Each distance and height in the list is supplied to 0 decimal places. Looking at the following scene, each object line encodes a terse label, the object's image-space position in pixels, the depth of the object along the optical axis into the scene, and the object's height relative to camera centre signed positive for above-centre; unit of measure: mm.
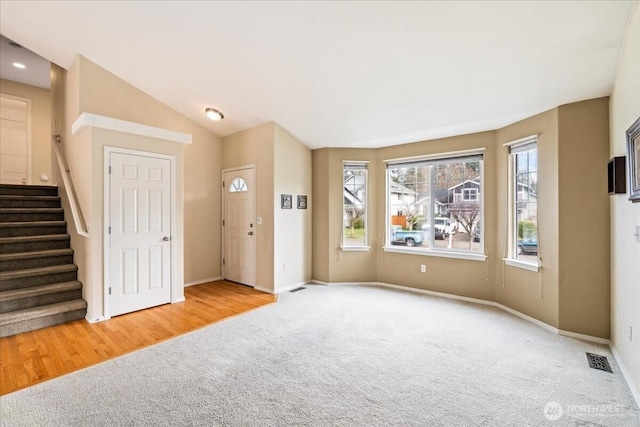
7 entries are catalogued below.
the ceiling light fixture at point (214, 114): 4613 +1582
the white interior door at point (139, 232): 3627 -221
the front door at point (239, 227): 4941 -222
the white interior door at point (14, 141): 5754 +1461
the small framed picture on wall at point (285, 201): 4686 +215
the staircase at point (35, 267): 3260 -659
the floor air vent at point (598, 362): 2475 -1283
